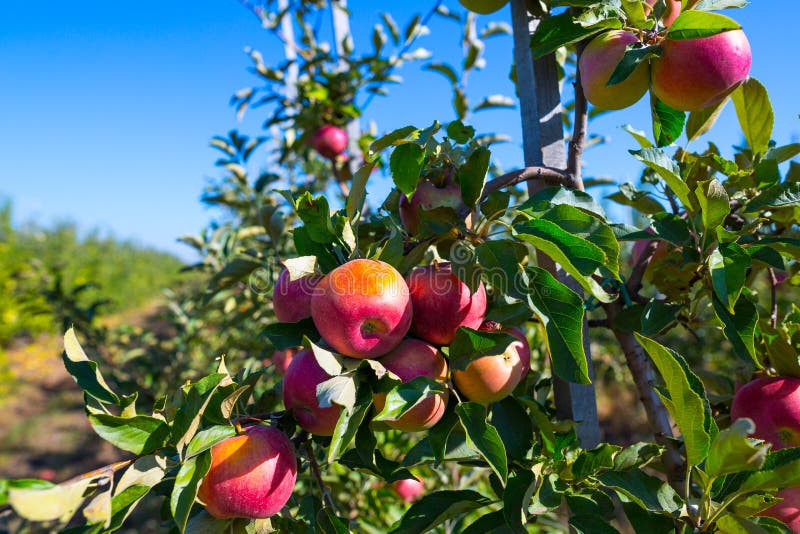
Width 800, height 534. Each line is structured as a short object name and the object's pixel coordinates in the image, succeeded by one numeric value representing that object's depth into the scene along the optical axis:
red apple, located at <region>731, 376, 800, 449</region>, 0.80
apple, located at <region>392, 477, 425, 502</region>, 1.89
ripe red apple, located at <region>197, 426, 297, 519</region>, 0.65
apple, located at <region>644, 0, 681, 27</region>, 0.78
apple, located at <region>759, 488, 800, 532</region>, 0.76
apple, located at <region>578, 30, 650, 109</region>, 0.76
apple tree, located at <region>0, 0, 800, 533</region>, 0.62
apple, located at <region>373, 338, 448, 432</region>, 0.67
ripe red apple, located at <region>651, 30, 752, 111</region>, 0.74
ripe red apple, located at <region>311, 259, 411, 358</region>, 0.66
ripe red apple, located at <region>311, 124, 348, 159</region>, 2.10
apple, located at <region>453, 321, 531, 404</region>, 0.69
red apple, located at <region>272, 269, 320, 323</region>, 0.81
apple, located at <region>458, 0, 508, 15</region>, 0.95
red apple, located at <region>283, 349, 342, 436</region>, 0.69
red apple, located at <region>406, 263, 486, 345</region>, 0.71
